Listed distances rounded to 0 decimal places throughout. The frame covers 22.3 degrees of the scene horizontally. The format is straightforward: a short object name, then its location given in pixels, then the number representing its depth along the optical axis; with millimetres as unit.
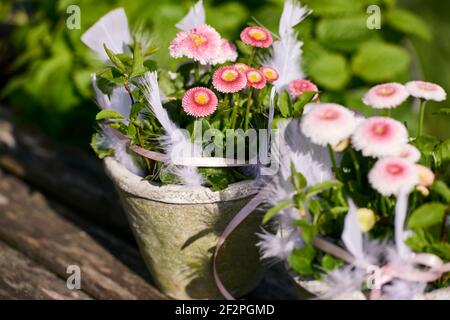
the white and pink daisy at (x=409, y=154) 867
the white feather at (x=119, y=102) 1004
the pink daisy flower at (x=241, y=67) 970
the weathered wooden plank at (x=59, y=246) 1111
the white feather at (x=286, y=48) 1013
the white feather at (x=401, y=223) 846
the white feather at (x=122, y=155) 1014
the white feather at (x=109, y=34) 1023
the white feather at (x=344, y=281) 873
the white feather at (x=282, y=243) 902
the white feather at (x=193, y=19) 1039
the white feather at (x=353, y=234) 859
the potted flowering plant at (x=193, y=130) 960
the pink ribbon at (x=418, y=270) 859
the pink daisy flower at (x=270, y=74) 989
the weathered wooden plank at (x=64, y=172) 1270
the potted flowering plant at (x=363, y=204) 858
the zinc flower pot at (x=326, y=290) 870
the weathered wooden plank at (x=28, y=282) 1083
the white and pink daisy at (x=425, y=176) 869
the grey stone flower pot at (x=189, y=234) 981
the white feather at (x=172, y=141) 952
